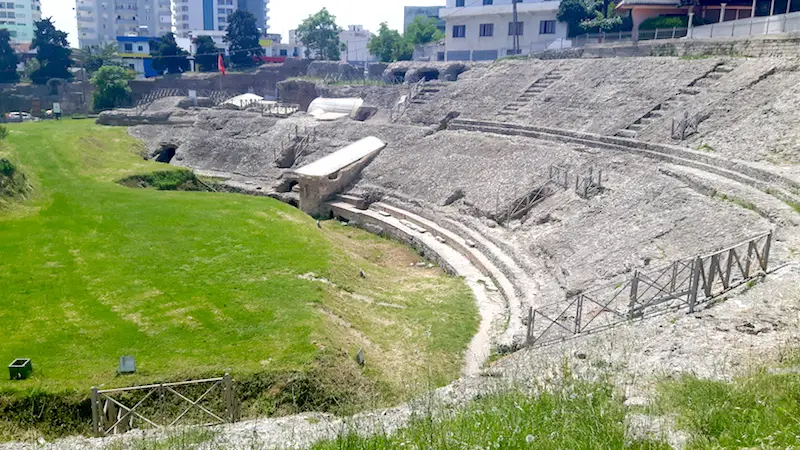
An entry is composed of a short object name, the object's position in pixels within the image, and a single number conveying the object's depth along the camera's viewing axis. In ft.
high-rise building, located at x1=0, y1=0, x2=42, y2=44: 437.99
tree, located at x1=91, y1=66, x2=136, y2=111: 199.21
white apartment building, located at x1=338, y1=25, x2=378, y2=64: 363.76
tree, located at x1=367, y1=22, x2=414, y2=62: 213.87
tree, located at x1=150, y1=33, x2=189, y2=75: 259.39
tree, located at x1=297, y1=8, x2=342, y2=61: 285.84
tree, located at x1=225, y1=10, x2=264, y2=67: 273.75
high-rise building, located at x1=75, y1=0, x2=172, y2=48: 424.05
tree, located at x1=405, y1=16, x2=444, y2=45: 241.67
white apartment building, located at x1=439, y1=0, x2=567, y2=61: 176.04
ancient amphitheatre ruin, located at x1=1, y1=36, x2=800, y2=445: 40.06
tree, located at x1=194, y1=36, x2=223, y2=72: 265.34
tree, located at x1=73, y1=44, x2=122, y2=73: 269.15
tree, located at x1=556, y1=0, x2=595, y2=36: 162.20
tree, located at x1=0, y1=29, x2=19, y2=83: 260.83
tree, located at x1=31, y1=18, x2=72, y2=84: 250.37
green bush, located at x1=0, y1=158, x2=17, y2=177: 84.99
